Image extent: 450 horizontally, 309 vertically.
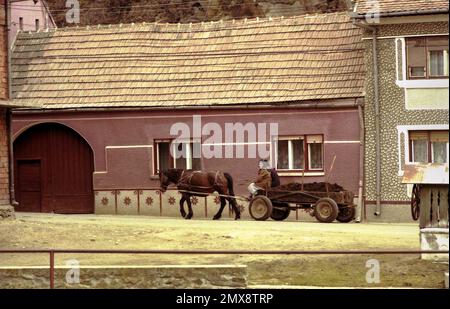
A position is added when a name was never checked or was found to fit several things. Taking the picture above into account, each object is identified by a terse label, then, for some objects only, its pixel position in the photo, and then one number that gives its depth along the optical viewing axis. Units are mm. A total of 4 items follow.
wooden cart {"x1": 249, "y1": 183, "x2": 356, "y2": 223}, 31453
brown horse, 33281
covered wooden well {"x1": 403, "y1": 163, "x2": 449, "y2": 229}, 21375
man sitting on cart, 32300
